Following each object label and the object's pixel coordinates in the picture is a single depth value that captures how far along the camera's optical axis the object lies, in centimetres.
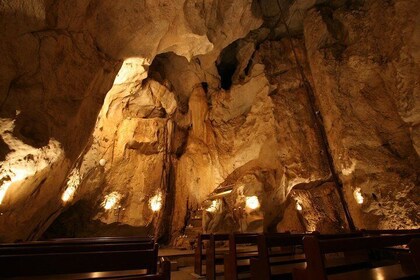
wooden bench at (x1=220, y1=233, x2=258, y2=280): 384
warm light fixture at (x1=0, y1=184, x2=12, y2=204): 435
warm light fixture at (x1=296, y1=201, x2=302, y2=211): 977
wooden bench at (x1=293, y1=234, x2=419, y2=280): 207
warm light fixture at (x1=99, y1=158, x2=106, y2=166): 881
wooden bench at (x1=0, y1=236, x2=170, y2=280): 190
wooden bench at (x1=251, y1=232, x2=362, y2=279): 304
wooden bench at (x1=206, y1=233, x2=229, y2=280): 470
